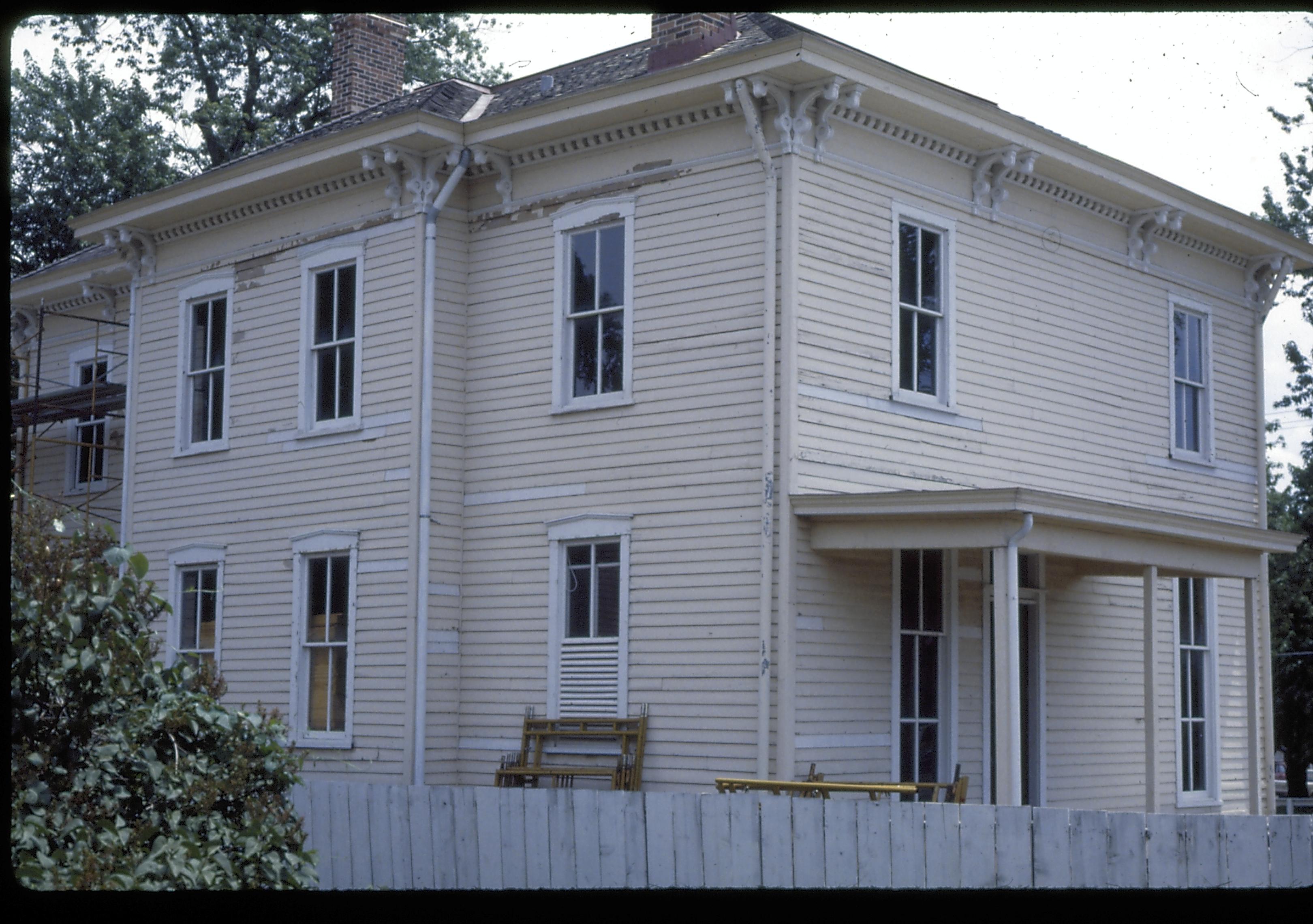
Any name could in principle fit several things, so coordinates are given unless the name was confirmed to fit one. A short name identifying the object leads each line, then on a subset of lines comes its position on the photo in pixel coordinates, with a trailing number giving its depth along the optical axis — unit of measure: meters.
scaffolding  23.94
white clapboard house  15.10
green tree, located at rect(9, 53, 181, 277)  36.88
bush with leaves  7.65
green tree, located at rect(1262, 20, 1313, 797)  32.69
